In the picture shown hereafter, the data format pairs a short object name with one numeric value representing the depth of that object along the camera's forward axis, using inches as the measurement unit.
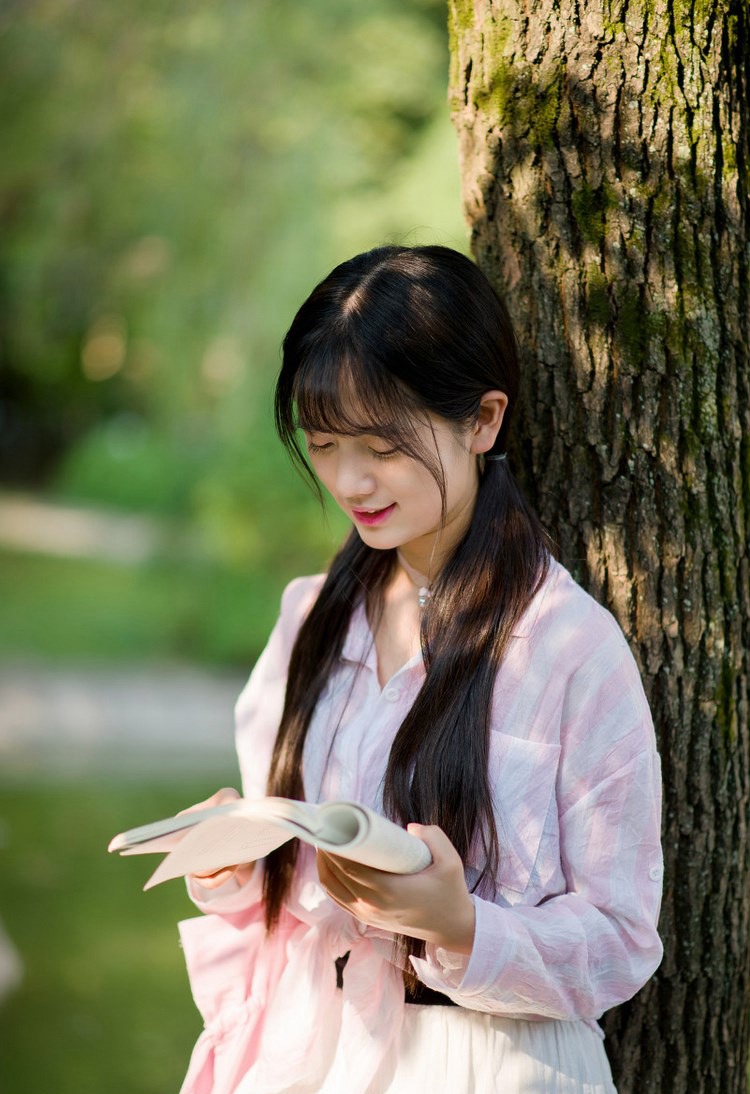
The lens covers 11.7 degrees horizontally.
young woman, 107.7
